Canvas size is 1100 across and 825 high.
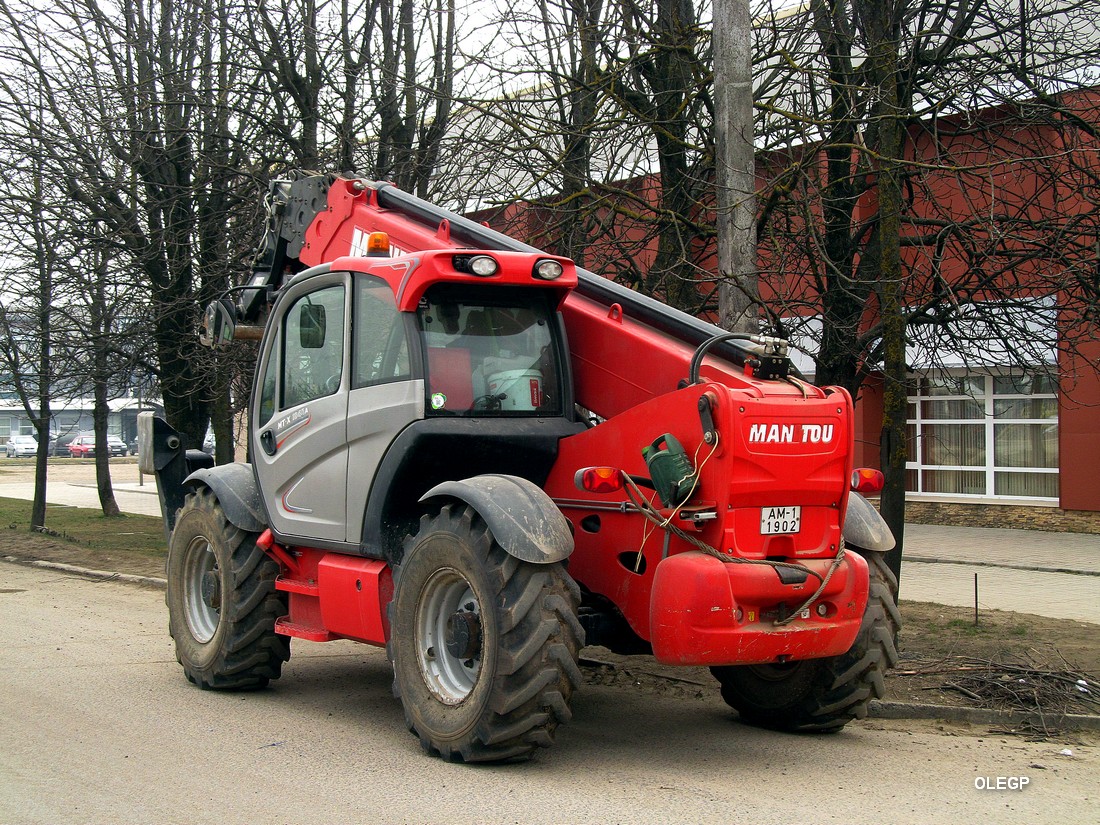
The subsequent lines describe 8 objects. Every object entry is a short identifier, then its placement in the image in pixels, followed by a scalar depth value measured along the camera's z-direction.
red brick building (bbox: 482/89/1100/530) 8.89
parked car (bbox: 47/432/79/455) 71.42
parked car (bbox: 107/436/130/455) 65.88
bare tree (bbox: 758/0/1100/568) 8.88
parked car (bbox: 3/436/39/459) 69.12
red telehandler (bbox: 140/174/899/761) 5.95
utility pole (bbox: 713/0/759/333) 8.37
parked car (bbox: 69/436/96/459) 68.50
